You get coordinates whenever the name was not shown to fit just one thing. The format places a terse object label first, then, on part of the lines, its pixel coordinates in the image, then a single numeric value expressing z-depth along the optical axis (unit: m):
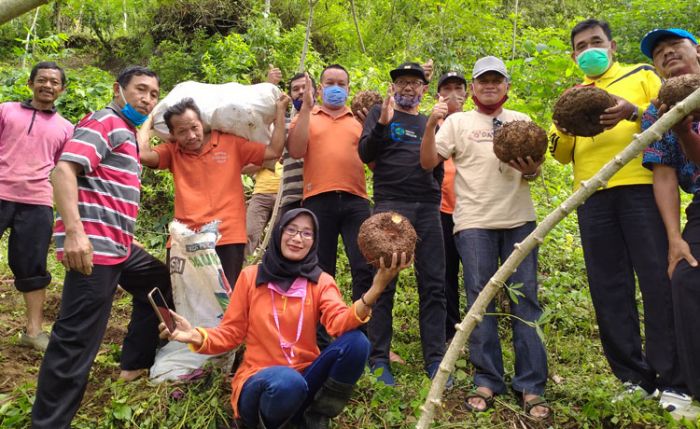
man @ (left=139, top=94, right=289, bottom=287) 3.38
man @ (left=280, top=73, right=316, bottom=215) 4.22
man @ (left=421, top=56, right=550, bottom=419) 3.19
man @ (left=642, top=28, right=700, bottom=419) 2.69
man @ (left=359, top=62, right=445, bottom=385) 3.63
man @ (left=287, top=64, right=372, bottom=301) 3.82
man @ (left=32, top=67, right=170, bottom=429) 2.73
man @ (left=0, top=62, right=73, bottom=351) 4.10
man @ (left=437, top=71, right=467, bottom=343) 4.34
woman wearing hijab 2.67
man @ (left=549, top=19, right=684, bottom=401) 3.04
